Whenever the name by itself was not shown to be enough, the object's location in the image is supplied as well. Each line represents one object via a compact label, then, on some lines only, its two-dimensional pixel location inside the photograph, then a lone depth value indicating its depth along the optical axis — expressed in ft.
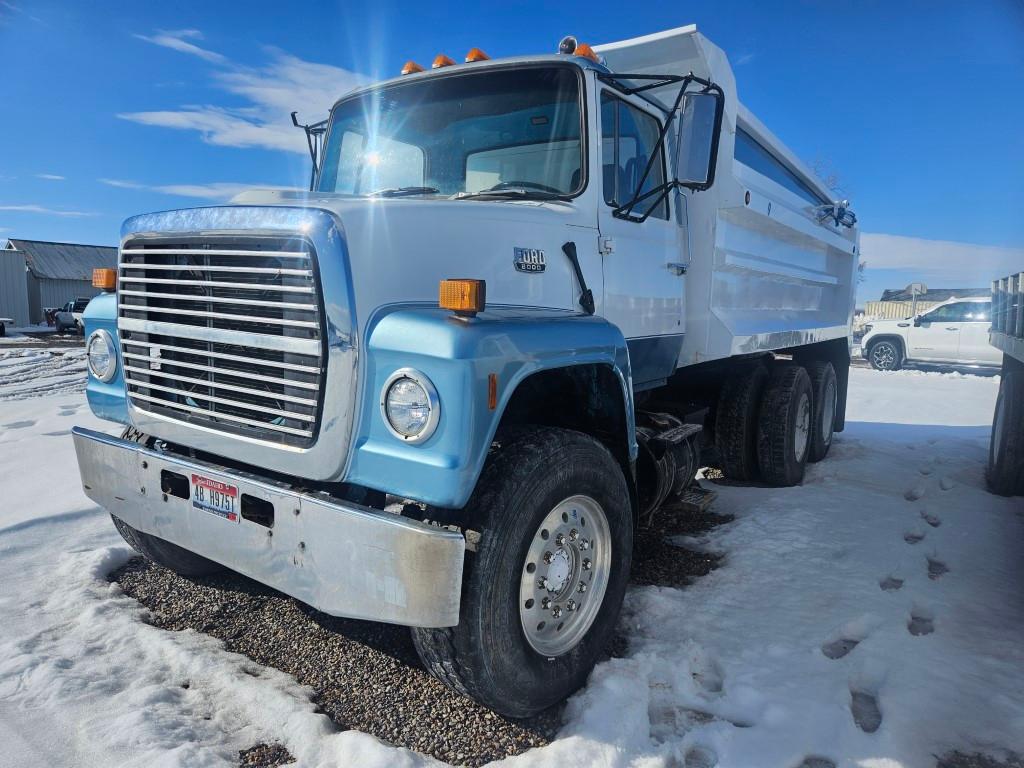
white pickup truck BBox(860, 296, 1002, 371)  55.52
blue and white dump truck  7.47
